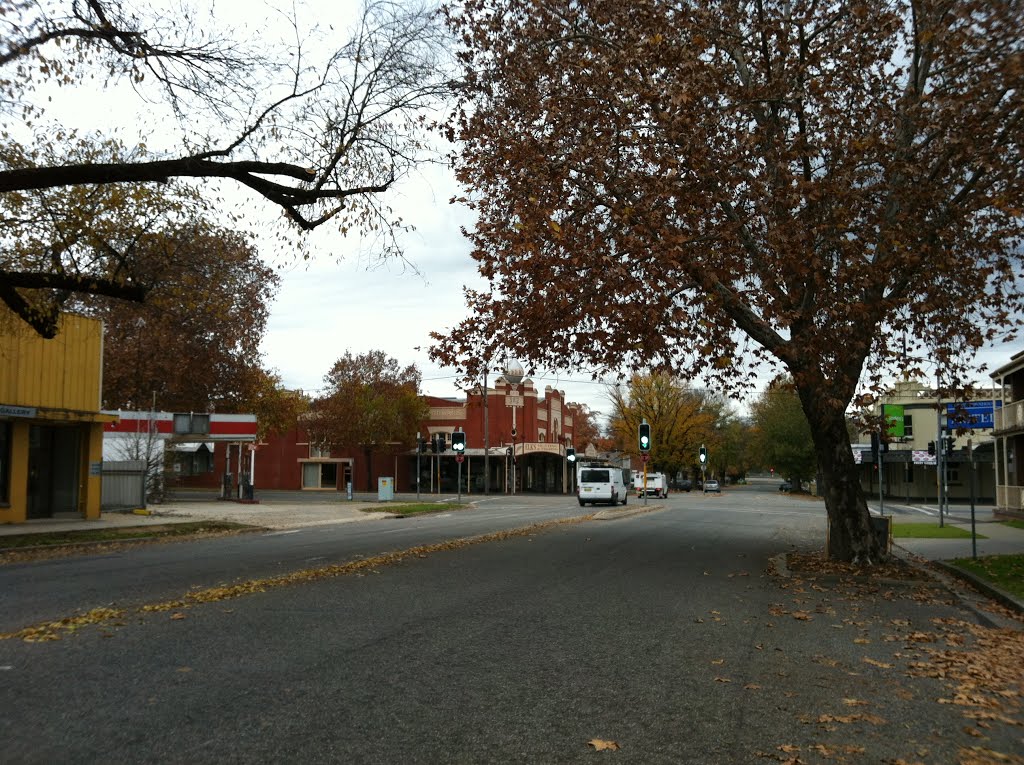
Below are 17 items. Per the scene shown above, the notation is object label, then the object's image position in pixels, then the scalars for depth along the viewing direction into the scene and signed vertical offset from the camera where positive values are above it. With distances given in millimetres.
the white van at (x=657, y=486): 61250 -2685
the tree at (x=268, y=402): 48938 +2484
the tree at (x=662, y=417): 75875 +2769
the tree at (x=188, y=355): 42656 +4548
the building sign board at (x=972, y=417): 16531 +714
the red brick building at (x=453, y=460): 66500 -1125
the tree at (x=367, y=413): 61938 +2286
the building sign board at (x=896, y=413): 28003 +1206
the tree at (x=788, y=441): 71188 +688
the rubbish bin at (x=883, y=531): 15597 -1459
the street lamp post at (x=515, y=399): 62016 +3601
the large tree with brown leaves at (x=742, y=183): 12594 +4099
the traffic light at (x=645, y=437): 36406 +456
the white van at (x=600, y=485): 44175 -1977
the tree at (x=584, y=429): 86562 +2153
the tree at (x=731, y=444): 102062 +595
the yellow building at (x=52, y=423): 22281 +527
